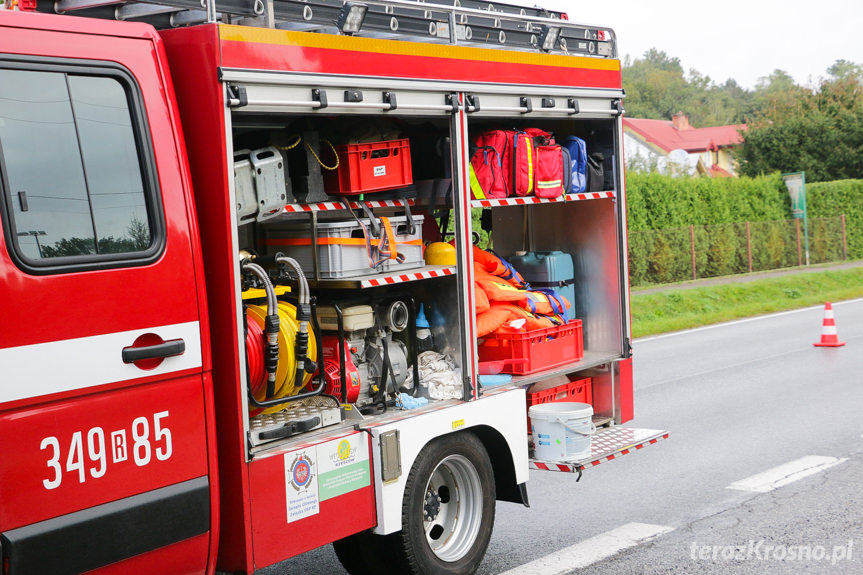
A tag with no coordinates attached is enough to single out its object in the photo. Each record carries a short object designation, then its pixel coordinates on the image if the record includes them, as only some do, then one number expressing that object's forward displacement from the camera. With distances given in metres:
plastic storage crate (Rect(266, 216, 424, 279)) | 5.31
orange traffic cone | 15.30
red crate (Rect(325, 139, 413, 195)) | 5.54
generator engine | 5.29
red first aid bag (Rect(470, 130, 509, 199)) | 6.37
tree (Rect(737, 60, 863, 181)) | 43.50
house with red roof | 75.62
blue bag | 6.89
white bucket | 6.21
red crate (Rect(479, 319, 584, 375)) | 6.41
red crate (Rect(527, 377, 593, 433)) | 6.76
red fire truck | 3.64
